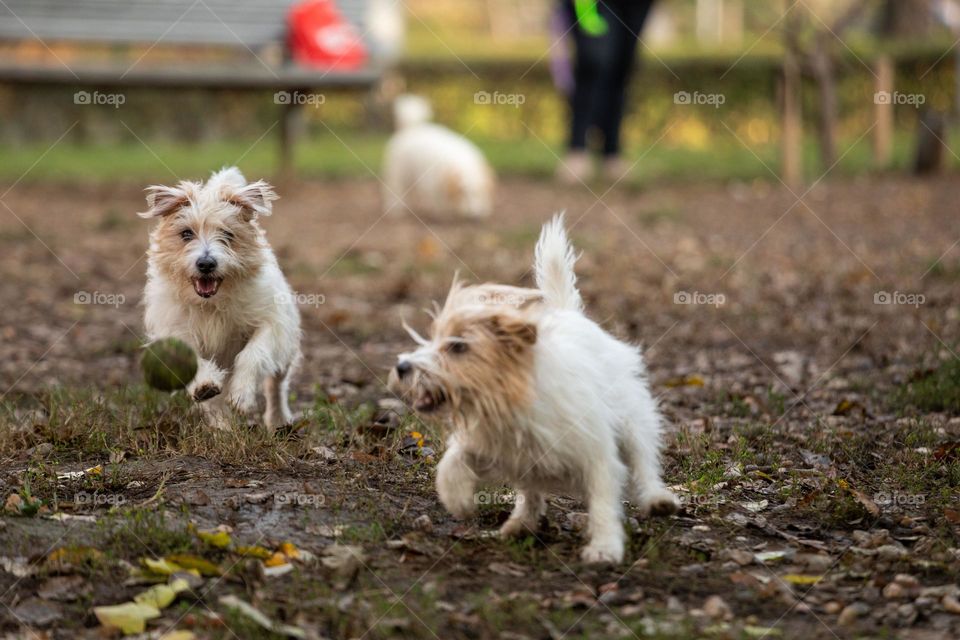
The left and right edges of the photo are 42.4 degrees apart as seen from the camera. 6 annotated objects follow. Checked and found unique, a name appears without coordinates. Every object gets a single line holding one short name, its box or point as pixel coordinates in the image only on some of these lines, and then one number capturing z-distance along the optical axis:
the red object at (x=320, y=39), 14.24
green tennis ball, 4.82
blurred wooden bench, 13.82
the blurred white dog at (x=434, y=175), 13.43
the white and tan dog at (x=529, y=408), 3.82
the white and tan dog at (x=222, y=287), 5.19
